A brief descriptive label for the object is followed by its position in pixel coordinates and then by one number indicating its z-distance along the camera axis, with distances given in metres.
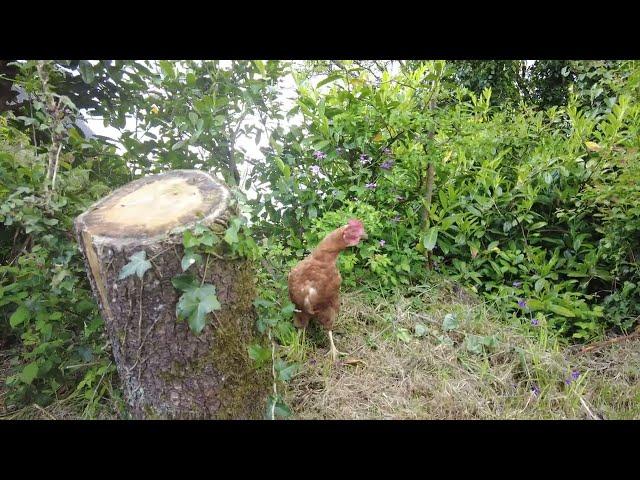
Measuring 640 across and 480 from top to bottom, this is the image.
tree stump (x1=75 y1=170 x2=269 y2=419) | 1.51
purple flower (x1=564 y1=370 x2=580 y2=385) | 2.06
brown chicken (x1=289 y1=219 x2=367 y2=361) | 2.02
